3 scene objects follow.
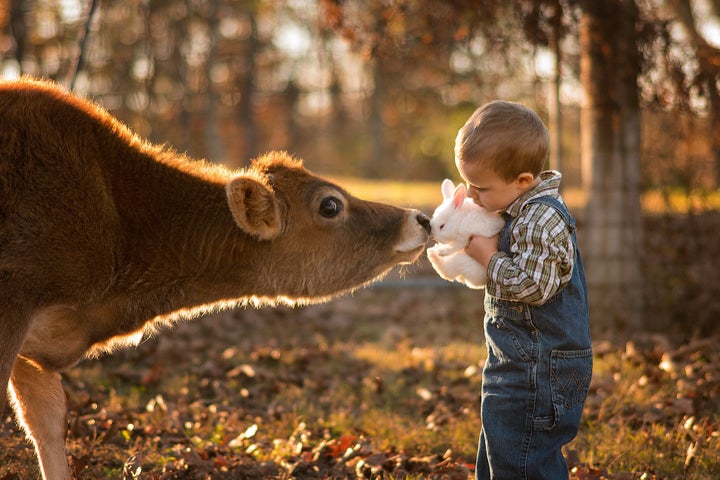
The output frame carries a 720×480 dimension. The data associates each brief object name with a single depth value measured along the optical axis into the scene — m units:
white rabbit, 3.94
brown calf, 3.93
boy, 3.71
